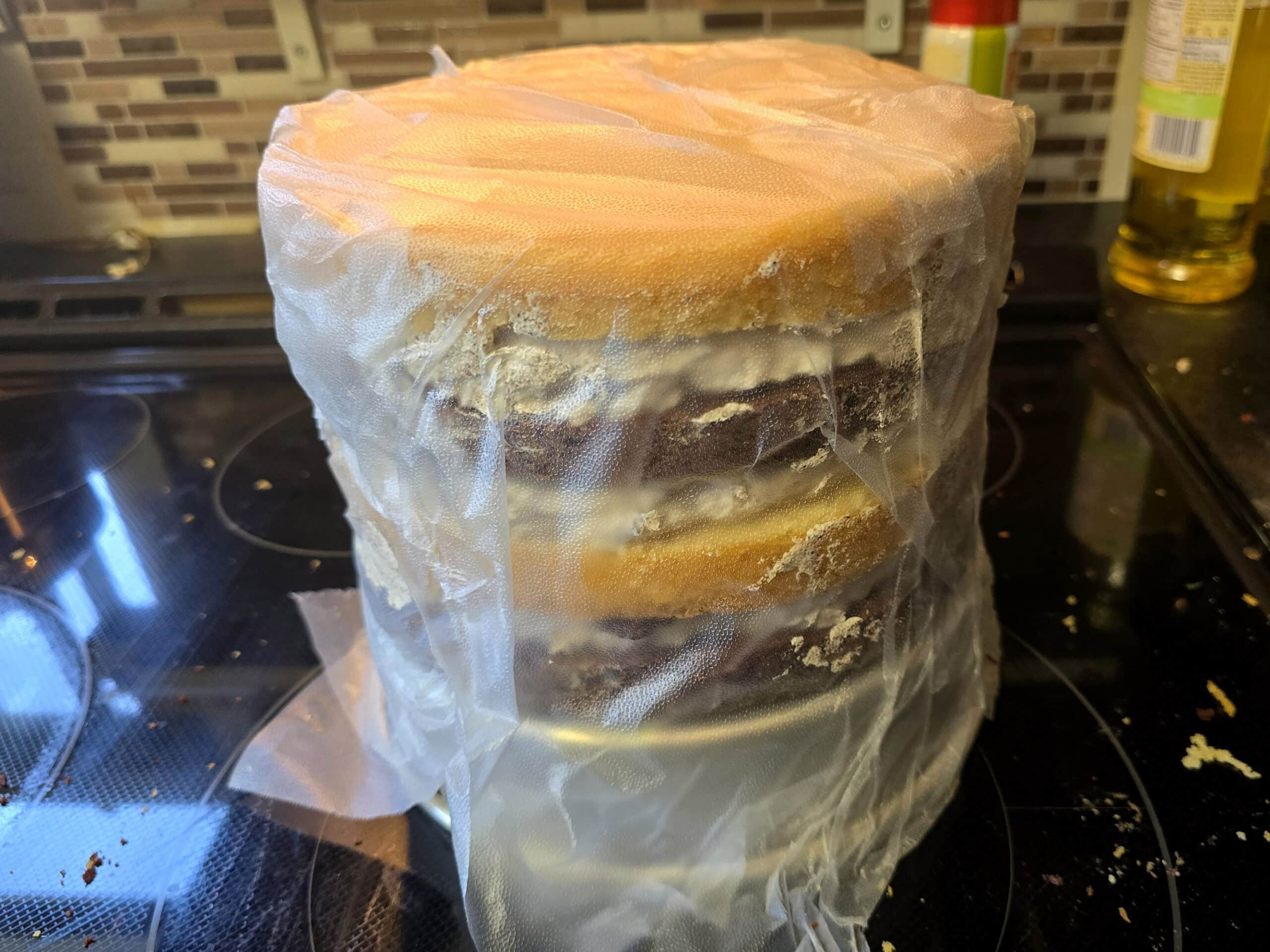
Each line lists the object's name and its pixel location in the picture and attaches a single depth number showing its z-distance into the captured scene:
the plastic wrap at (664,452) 0.36
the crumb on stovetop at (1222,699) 0.57
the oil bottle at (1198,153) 0.76
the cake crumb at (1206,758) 0.54
